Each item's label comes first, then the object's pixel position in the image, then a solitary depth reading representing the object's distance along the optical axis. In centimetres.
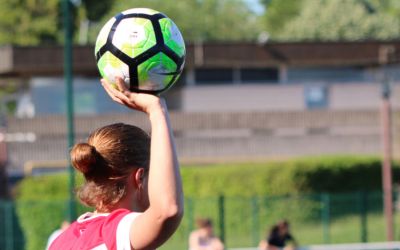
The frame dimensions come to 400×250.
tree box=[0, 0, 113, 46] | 6488
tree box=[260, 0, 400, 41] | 6612
